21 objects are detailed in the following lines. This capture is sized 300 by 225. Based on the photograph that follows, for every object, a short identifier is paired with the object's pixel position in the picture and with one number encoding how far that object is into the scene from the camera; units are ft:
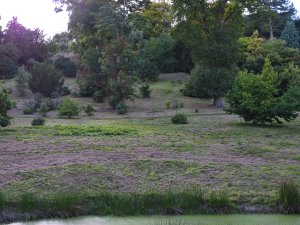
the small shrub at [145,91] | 118.11
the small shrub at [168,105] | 105.91
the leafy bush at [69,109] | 88.94
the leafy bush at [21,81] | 121.29
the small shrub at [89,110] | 95.30
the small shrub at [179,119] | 78.02
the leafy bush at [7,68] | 143.33
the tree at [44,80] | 116.37
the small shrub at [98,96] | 113.80
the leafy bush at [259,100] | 72.02
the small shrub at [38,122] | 74.28
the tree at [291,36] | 173.17
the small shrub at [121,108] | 99.09
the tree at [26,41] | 154.71
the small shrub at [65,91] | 124.28
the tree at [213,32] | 106.93
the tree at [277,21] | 181.51
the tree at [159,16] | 172.04
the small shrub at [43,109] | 95.50
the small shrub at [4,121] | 68.00
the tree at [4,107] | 68.03
